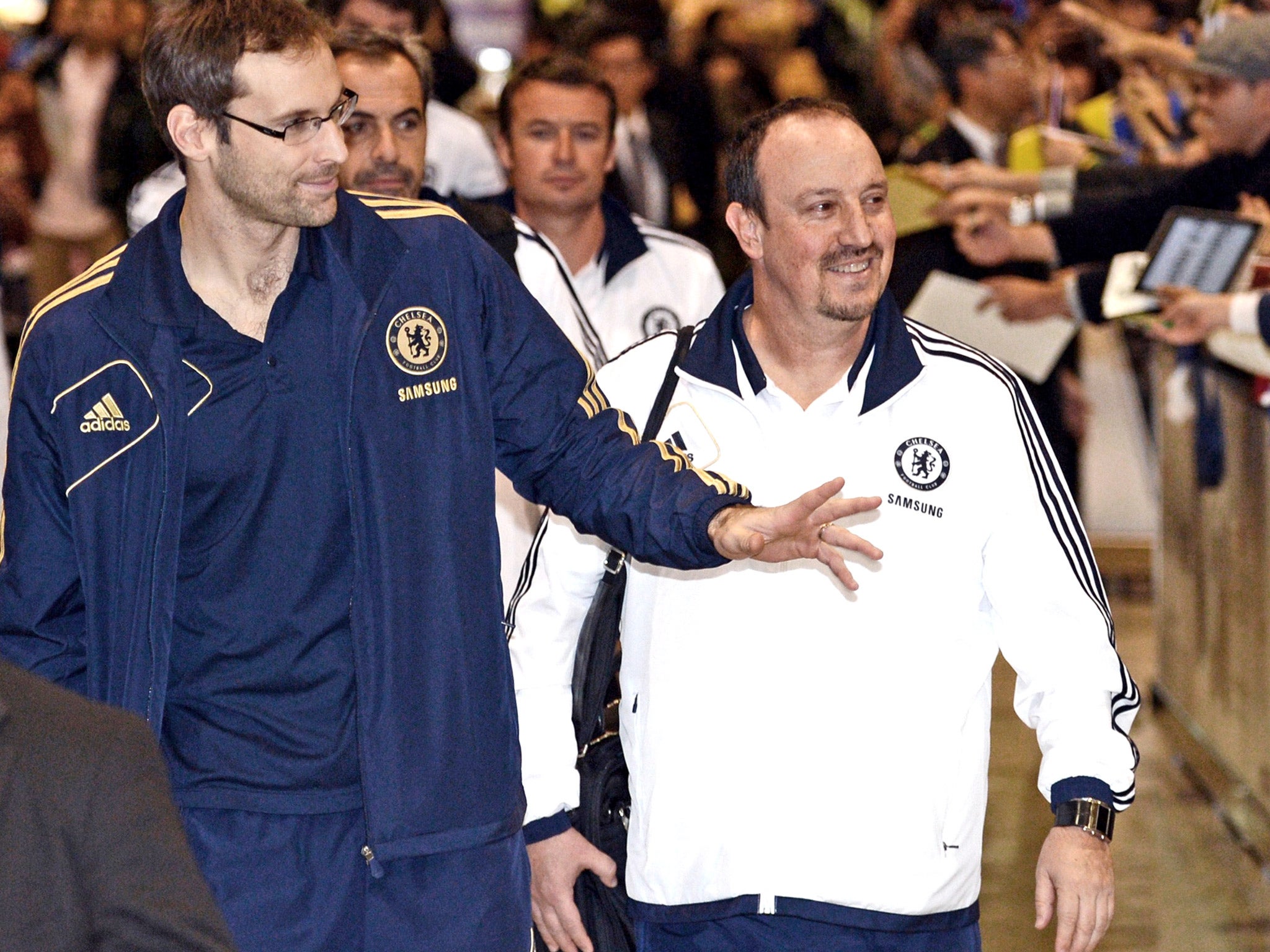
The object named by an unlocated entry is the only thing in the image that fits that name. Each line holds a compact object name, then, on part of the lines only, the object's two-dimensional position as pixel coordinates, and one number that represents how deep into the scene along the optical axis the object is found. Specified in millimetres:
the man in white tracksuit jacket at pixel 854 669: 7141
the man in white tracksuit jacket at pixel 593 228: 11781
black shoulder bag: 7770
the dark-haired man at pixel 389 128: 9836
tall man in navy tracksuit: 6531
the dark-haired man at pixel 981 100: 16625
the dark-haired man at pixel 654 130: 22000
